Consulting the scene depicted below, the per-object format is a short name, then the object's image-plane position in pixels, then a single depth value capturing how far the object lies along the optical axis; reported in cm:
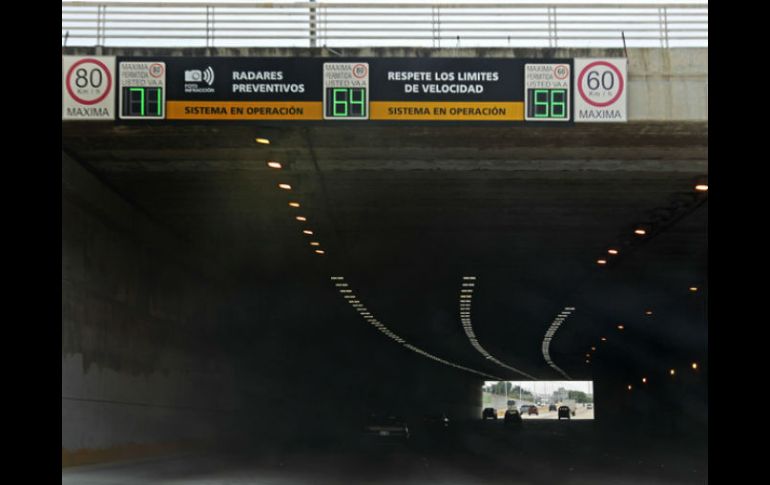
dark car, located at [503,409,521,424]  8762
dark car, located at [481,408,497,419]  11492
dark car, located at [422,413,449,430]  7225
